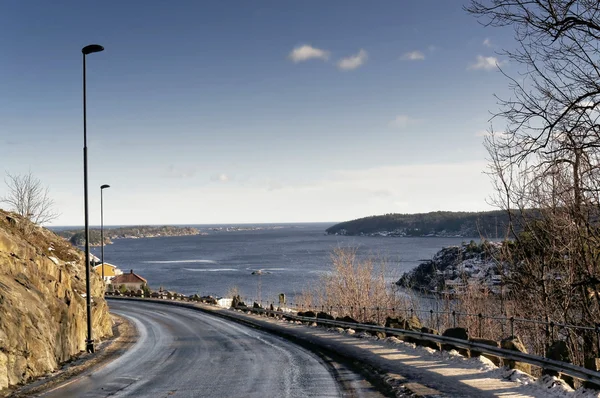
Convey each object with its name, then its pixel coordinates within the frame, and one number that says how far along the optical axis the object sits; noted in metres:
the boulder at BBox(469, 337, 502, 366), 12.90
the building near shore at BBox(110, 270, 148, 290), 103.26
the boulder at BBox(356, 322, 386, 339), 18.98
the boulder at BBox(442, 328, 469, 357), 14.15
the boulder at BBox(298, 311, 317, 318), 27.28
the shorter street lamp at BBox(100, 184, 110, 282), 40.14
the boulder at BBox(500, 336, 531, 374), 11.70
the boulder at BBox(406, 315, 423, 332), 18.56
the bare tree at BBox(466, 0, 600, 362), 9.70
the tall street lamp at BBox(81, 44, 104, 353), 17.62
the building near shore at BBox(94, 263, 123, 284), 118.49
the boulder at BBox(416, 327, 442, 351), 15.37
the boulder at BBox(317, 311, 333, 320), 25.17
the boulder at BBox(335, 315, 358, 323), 22.55
